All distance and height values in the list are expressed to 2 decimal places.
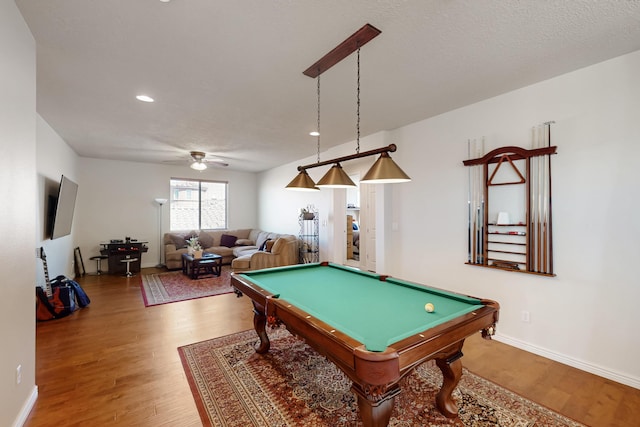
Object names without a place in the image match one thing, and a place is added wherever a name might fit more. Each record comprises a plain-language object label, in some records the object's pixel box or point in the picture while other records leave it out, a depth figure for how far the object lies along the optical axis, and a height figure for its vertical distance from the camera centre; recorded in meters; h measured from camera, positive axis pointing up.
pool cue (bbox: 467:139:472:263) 3.30 +0.06
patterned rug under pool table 1.87 -1.40
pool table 1.29 -0.63
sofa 6.04 -0.84
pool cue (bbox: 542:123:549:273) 2.71 -0.04
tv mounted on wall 4.00 +0.08
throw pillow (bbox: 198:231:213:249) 7.36 -0.70
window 7.60 +0.25
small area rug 4.53 -1.37
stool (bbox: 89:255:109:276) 6.15 -1.13
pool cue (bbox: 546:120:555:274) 2.68 +0.00
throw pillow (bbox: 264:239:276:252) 6.28 -0.72
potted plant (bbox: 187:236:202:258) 5.77 -0.78
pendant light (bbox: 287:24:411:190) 1.99 +0.47
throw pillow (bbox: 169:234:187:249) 6.87 -0.69
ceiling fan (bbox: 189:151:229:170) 5.45 +1.17
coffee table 5.73 -1.09
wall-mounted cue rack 2.72 +0.06
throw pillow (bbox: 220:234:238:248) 7.63 -0.76
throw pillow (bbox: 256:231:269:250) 7.12 -0.65
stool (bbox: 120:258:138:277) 6.12 -1.09
